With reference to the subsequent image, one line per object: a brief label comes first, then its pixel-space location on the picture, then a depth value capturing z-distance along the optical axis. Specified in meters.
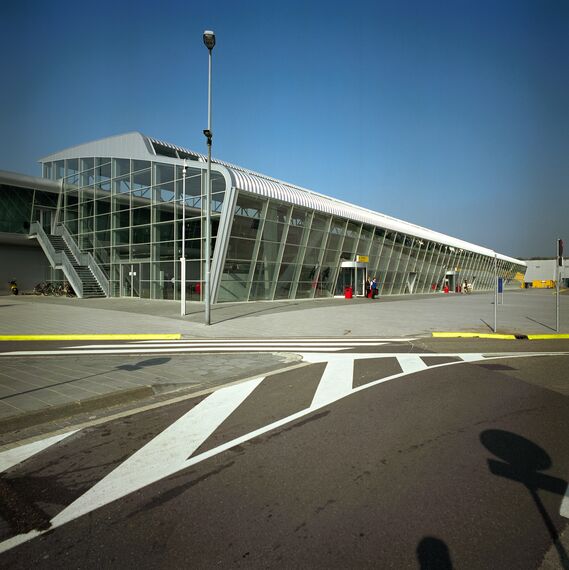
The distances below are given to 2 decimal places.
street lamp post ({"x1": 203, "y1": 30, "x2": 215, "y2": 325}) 15.23
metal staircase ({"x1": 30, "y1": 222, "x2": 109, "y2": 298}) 31.68
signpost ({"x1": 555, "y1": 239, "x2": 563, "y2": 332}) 14.28
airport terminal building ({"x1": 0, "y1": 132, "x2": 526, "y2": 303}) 25.20
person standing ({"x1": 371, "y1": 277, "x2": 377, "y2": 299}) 34.00
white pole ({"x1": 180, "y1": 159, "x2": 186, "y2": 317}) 18.65
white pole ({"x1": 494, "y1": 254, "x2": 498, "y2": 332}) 14.21
